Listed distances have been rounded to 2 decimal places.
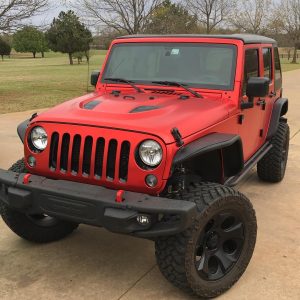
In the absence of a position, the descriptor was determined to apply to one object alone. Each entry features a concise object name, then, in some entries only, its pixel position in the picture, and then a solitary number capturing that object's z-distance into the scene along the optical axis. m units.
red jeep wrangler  2.25
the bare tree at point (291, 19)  34.17
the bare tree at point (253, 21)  32.30
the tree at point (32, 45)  47.71
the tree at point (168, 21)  15.31
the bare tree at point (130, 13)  14.46
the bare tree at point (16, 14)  11.43
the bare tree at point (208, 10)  22.47
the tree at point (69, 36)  33.42
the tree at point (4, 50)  43.44
